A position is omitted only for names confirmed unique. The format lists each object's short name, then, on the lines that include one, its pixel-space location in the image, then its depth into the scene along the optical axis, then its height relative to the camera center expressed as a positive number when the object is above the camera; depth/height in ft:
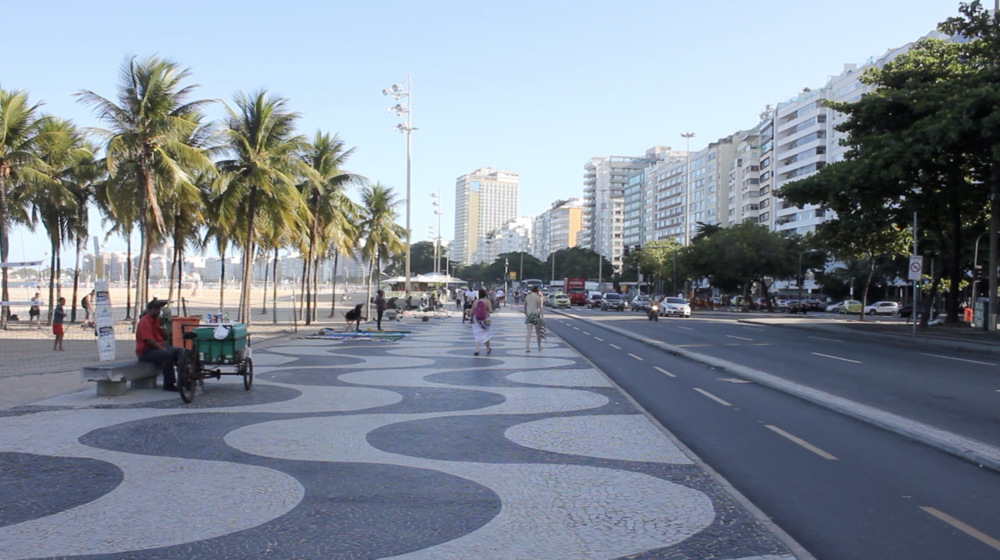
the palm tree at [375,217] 148.56 +13.97
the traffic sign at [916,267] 89.51 +3.32
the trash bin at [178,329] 43.34 -2.27
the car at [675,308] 161.79 -3.00
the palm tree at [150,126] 76.64 +15.95
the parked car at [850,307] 226.13 -3.32
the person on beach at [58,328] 62.80 -3.30
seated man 39.63 -3.04
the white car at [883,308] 222.07 -3.45
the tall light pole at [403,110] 139.03 +32.13
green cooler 39.93 -2.99
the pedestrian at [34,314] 104.27 -3.81
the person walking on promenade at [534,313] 68.22 -1.83
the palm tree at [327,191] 111.96 +14.23
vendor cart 39.52 -3.07
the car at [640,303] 202.28 -2.65
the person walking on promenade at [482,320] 63.57 -2.35
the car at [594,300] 248.26 -2.37
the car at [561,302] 233.14 -2.92
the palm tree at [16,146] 83.97 +15.49
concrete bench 37.27 -4.20
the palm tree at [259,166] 86.58 +13.77
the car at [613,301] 219.00 -2.38
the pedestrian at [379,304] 96.63 -1.74
